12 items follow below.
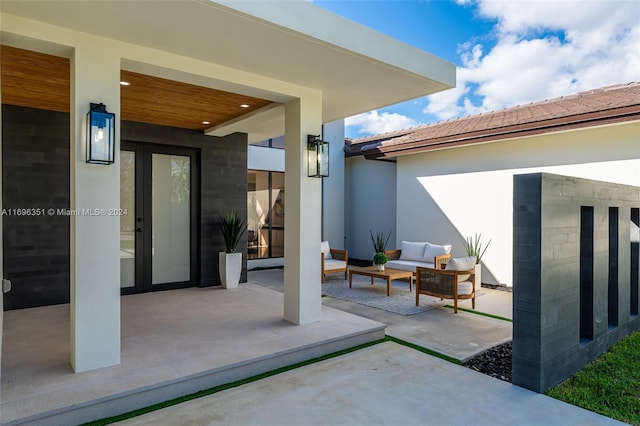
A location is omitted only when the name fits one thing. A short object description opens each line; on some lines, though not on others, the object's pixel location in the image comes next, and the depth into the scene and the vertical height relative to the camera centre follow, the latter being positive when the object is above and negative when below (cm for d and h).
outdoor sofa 789 -93
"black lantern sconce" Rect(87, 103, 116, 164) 313 +63
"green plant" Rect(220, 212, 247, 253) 711 -35
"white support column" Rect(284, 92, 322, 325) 463 -7
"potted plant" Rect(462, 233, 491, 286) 796 -74
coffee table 711 -116
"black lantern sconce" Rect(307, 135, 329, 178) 461 +67
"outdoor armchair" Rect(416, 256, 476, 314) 595 -110
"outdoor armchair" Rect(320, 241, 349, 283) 836 -108
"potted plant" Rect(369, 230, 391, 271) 757 -92
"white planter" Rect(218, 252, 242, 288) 696 -102
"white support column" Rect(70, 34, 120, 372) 318 -13
